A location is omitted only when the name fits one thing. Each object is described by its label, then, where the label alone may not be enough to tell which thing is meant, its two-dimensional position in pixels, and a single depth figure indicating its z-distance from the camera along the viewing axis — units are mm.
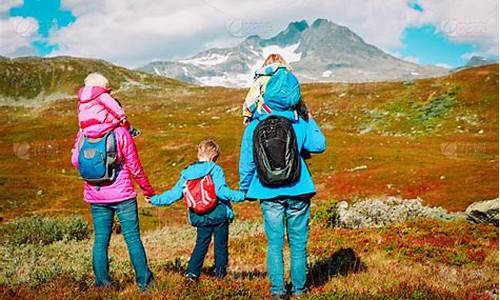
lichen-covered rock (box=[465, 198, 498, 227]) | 15172
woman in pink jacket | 6969
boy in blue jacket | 7688
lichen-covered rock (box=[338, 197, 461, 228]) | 16312
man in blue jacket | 6809
